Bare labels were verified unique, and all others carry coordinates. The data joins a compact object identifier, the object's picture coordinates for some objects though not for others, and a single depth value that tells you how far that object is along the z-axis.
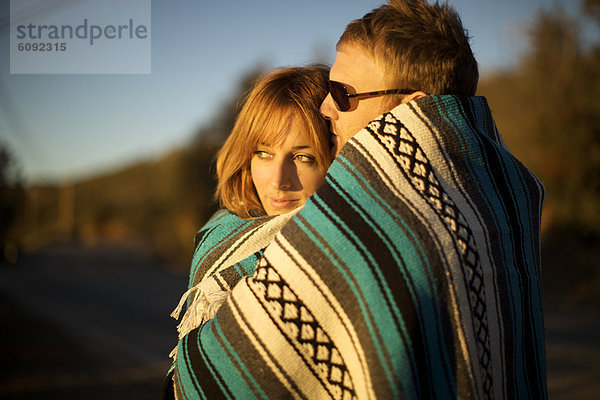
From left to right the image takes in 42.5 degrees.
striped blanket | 0.70
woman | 0.90
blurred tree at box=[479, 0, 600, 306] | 9.47
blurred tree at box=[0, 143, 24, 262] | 6.61
